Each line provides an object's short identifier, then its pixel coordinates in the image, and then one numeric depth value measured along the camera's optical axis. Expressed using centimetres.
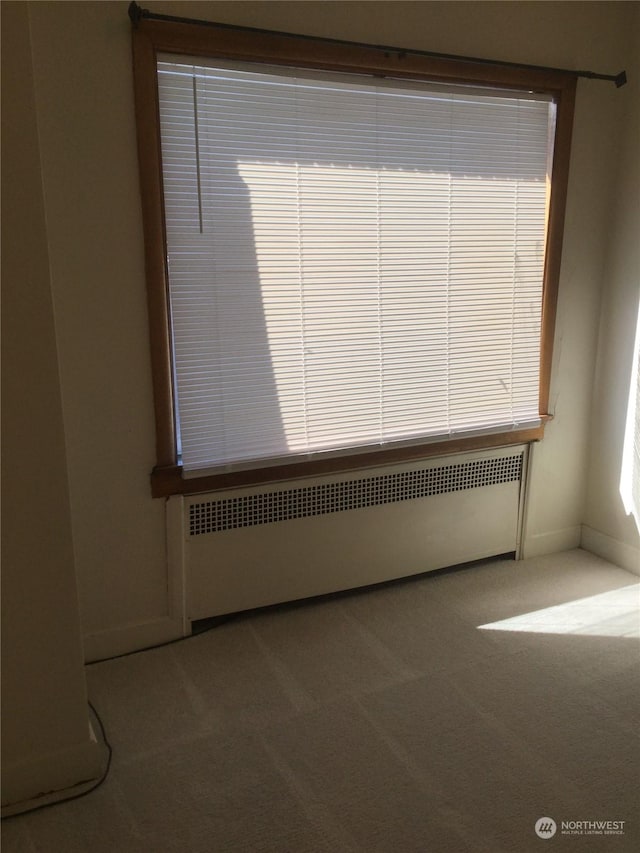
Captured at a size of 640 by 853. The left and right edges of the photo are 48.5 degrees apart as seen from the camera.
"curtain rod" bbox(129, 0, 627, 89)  223
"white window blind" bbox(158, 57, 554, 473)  252
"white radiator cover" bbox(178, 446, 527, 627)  277
